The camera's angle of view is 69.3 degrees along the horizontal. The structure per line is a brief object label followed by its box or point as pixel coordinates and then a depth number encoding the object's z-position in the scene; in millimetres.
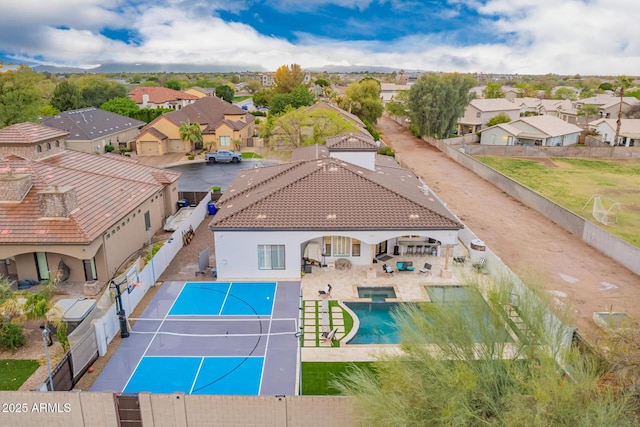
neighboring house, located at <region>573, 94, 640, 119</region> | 87688
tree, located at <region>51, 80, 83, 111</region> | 81562
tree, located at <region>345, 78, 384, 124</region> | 80562
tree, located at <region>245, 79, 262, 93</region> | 190000
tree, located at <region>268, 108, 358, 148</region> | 50094
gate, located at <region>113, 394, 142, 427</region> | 12492
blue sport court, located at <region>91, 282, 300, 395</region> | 16234
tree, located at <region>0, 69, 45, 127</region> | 56656
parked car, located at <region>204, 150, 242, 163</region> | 56156
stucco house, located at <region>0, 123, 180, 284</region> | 22344
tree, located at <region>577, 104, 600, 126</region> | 86306
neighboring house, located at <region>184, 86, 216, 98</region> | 116838
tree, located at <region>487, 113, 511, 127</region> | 75000
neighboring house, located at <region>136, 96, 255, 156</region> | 60000
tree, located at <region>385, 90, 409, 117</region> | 87375
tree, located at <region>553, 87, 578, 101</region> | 123238
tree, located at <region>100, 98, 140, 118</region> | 75875
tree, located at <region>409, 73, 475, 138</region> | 68938
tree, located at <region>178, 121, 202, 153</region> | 59812
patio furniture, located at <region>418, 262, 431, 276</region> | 25134
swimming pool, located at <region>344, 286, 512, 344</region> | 19328
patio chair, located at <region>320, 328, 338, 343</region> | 18609
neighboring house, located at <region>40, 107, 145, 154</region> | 56156
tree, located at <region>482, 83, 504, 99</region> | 110556
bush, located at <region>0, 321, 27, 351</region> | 18016
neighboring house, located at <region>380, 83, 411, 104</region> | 121731
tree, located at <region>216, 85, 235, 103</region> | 124000
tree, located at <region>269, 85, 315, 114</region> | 79562
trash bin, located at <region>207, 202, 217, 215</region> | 35281
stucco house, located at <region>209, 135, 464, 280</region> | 24094
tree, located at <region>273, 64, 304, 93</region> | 104625
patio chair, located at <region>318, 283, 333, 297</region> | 22370
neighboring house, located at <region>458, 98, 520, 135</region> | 78062
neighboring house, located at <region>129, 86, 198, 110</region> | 96875
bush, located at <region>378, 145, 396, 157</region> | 53319
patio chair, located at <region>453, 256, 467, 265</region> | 26020
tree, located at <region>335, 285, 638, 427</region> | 9055
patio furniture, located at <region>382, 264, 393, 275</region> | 24828
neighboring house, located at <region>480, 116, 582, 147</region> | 65688
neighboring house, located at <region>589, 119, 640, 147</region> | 65875
